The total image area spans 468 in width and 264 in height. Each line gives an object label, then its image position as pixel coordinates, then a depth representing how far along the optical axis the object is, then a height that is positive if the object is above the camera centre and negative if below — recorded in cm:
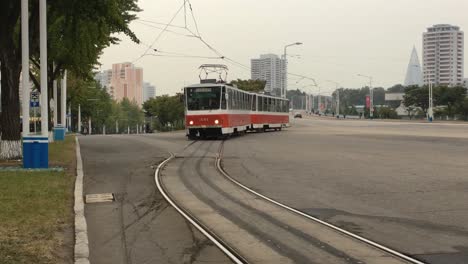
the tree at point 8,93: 1906 +81
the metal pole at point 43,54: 1681 +183
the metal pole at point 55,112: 3945 +35
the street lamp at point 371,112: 11856 +103
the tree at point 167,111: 9331 +106
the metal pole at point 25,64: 1686 +155
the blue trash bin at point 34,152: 1662 -99
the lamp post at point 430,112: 8706 +75
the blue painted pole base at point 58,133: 3684 -98
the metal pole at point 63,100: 3956 +120
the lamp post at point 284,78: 7629 +533
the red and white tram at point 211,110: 3441 +44
